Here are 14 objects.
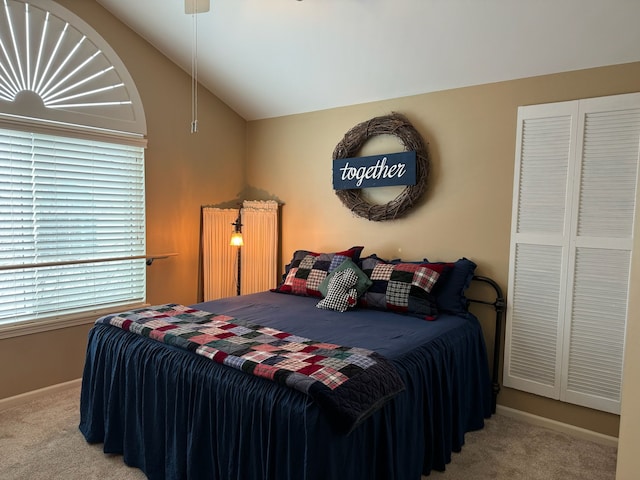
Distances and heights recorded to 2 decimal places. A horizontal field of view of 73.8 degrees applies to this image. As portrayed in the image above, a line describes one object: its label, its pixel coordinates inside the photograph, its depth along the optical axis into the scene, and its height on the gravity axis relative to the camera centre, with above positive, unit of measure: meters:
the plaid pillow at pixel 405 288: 2.73 -0.44
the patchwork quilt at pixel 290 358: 1.54 -0.59
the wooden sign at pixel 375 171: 3.13 +0.39
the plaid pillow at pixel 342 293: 2.86 -0.49
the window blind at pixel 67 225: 2.88 -0.08
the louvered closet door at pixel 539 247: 2.60 -0.14
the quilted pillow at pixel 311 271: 3.20 -0.40
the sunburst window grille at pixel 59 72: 2.81 +1.01
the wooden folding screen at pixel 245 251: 3.96 -0.31
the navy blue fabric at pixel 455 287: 2.80 -0.43
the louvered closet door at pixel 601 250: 2.40 -0.14
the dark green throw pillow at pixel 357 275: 2.92 -0.41
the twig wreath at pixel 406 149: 3.11 +0.51
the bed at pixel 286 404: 1.57 -0.82
